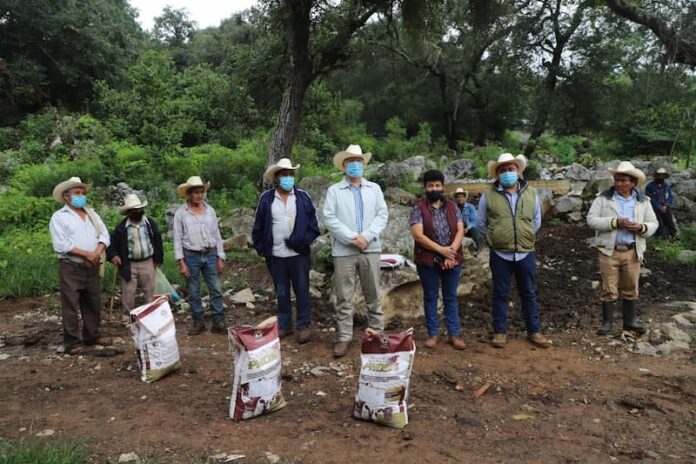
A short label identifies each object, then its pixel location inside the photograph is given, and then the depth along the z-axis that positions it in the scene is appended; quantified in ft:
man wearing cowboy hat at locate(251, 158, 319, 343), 17.22
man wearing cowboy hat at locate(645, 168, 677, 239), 27.61
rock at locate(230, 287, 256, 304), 22.80
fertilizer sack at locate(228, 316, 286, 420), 11.36
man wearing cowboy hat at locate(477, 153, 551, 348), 16.58
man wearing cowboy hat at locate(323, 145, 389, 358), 16.33
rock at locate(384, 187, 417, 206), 35.03
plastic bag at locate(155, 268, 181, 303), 21.35
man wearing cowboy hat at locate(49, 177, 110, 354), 16.52
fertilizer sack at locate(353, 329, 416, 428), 11.15
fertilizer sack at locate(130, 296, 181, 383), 13.82
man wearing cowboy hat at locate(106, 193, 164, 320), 18.13
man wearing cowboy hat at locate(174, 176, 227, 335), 18.21
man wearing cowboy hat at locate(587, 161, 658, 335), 17.52
